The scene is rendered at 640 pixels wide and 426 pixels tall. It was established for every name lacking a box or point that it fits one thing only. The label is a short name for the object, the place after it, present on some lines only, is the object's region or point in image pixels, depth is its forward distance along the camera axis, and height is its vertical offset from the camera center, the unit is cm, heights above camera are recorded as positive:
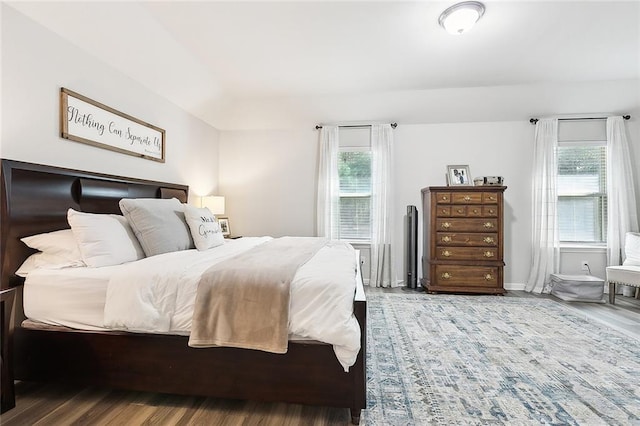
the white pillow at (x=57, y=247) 175 -21
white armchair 315 -60
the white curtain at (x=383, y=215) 416 -2
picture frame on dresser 408 +53
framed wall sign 209 +70
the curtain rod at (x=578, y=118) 377 +127
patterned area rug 151 -101
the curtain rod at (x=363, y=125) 420 +128
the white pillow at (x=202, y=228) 247 -14
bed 144 -77
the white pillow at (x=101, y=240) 176 -18
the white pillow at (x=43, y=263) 171 -30
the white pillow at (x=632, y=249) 342 -40
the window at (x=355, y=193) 434 +30
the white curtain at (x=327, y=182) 428 +46
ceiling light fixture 216 +150
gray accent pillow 210 -10
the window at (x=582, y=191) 394 +32
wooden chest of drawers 367 -32
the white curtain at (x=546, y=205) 390 +13
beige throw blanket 139 -47
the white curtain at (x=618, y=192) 372 +29
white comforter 137 -44
